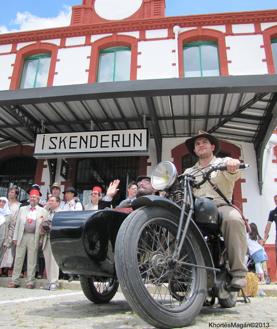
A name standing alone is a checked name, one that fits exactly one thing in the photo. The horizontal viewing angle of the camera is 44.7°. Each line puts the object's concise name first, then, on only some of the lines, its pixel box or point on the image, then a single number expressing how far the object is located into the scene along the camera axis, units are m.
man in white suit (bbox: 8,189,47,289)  6.25
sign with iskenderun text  8.65
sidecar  2.97
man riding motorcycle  2.79
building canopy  7.38
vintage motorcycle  2.16
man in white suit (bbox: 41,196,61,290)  5.93
